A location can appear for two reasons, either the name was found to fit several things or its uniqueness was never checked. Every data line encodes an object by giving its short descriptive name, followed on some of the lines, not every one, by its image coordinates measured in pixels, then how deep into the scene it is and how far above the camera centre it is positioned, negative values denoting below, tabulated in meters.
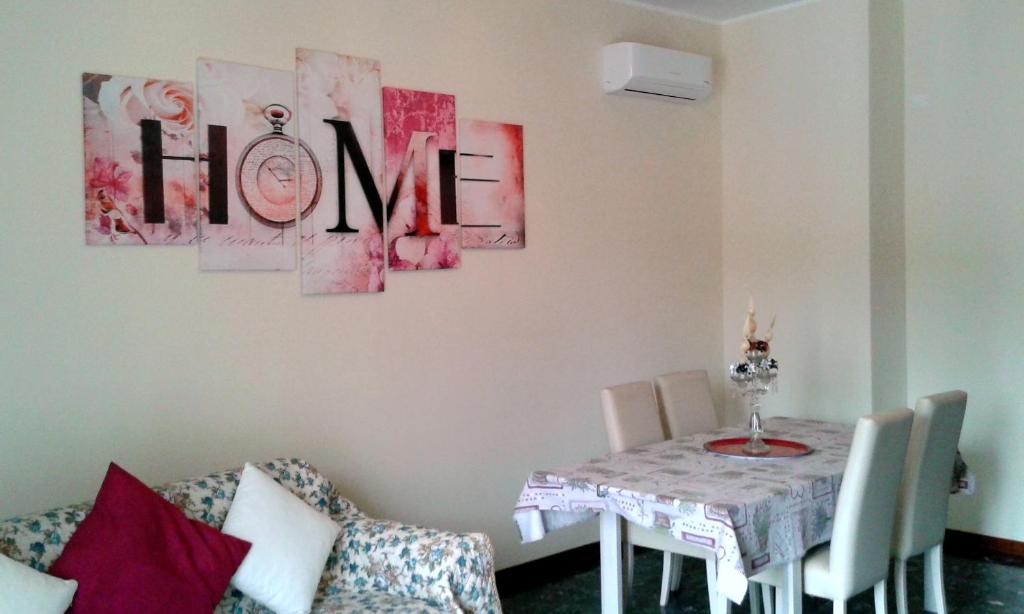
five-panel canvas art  3.08 +0.43
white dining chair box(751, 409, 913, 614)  2.95 -0.79
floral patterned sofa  2.76 -0.87
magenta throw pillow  2.38 -0.73
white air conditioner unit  4.52 +1.03
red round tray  3.43 -0.66
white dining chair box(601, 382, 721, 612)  3.63 -0.61
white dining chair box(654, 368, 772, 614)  4.11 -0.57
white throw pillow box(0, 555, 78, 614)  2.20 -0.73
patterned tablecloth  2.75 -0.71
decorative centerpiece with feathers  3.63 -0.36
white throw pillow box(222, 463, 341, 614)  2.72 -0.78
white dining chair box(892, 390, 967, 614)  3.30 -0.74
